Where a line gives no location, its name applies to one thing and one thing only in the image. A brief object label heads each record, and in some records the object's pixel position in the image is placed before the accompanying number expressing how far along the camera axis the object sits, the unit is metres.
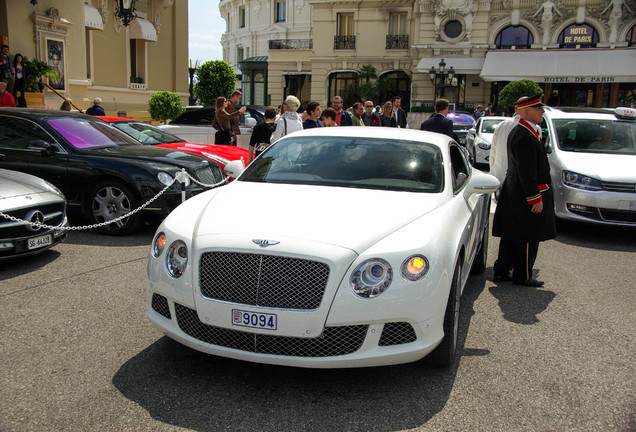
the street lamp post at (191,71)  34.88
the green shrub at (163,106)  23.33
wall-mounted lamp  18.44
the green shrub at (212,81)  27.77
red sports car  9.70
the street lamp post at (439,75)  35.31
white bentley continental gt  3.22
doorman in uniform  5.44
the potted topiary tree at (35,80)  16.98
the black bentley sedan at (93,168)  7.47
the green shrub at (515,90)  30.31
